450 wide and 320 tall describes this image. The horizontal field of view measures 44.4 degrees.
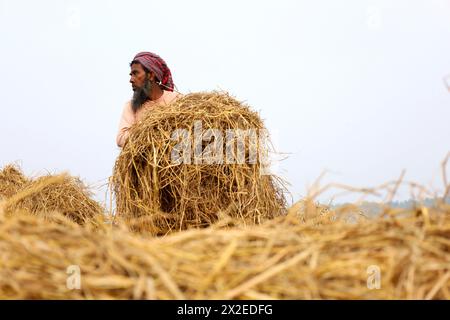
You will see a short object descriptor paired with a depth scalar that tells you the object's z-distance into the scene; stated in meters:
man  4.77
